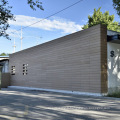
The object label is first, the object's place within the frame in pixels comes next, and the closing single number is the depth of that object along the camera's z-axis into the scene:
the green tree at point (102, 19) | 33.27
